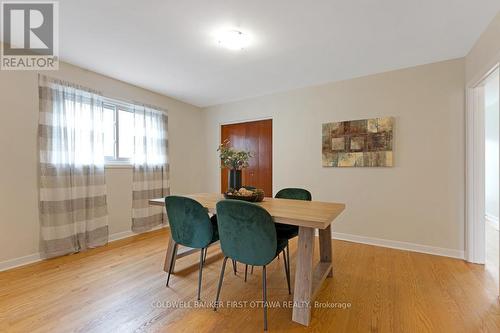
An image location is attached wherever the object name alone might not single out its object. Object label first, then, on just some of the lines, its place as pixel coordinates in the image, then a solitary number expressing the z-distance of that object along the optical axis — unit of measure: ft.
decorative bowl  6.98
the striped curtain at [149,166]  12.30
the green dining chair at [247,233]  5.09
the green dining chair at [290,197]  6.91
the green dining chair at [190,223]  6.29
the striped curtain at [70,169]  9.00
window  11.50
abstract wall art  10.41
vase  7.70
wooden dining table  5.04
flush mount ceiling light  7.52
